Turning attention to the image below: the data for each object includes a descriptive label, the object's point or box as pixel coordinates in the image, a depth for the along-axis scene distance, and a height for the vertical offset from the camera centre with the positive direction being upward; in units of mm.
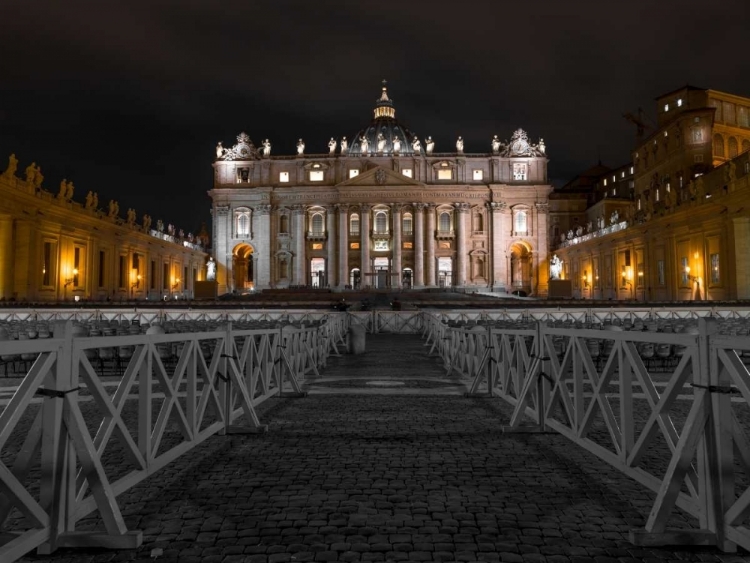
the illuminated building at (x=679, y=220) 37000 +5865
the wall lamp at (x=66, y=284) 43544 +1156
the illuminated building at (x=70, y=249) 37500 +4128
